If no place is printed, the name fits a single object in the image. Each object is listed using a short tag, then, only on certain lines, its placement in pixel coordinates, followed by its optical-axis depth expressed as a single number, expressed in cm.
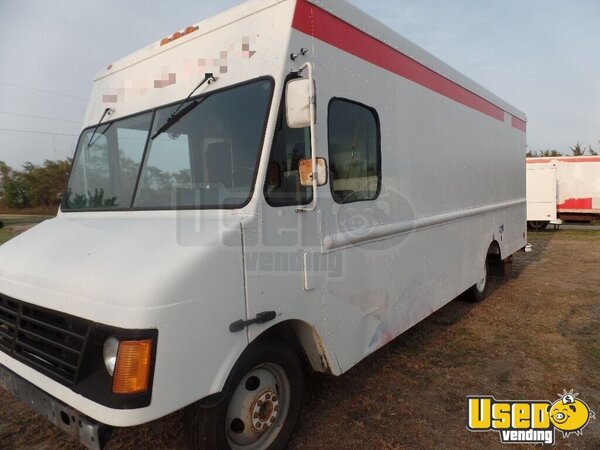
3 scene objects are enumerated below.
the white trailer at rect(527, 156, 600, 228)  1883
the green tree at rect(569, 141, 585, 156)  3619
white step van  200
